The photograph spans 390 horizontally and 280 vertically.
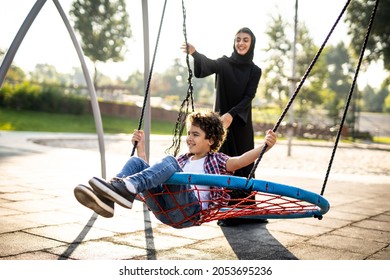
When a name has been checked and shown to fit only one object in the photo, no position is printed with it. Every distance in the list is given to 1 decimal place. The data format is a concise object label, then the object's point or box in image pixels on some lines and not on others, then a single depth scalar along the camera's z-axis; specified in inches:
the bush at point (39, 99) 1065.5
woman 183.9
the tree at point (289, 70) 1371.8
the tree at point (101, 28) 1406.3
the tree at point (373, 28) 1018.1
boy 118.1
